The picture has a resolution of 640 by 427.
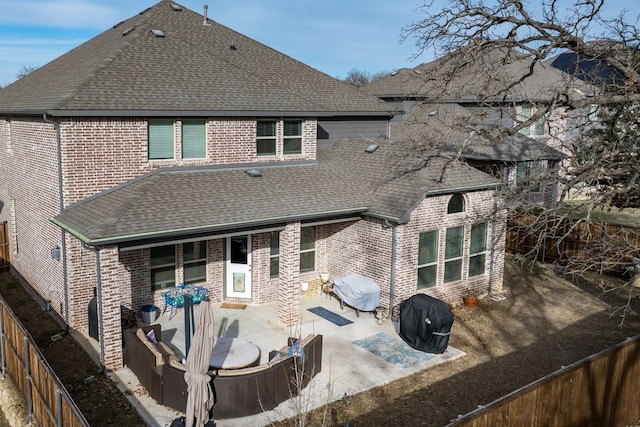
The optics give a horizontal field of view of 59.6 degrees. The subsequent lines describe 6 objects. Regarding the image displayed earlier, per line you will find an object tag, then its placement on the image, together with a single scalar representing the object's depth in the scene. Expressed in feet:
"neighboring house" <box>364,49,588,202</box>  44.62
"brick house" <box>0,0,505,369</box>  43.93
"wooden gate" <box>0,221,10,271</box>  65.16
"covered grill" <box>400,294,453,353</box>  44.37
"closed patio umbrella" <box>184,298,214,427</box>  31.17
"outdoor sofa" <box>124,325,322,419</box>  34.12
